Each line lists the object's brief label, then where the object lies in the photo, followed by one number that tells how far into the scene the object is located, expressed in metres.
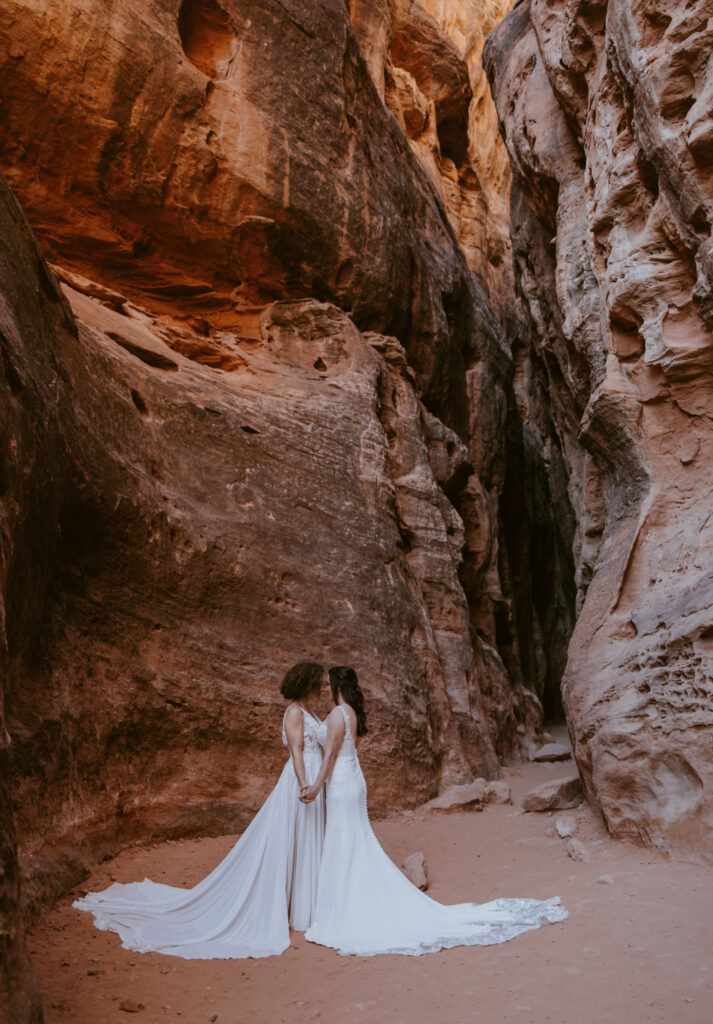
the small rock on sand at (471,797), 8.06
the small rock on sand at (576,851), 6.02
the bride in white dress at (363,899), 4.32
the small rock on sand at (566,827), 6.76
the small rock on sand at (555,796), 7.94
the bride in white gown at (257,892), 4.38
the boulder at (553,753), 13.13
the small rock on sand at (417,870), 5.64
